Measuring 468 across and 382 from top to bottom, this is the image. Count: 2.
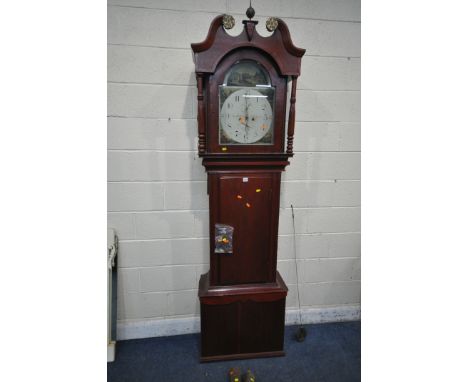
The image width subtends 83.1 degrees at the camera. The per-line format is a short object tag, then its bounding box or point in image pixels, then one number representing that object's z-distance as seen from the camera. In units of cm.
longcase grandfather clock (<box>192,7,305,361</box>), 136
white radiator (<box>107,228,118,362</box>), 167
